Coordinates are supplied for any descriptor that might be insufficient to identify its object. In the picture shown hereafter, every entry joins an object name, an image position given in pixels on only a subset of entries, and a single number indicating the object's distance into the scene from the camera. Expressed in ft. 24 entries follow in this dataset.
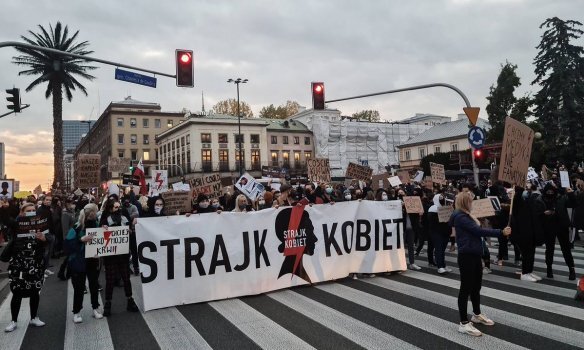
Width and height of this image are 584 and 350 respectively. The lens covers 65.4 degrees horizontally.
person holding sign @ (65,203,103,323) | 22.26
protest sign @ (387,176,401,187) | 51.08
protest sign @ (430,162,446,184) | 54.29
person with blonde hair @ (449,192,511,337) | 18.54
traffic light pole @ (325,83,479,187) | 46.28
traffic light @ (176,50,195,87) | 40.45
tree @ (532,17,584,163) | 108.99
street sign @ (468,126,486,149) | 44.50
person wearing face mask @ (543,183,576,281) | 27.30
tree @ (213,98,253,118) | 289.74
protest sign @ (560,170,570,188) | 49.52
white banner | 24.38
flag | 59.31
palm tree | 108.68
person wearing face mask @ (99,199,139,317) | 23.48
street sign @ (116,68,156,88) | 38.96
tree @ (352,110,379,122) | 326.36
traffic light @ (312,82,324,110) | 53.52
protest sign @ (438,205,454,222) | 30.35
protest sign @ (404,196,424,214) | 33.53
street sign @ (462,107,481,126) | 44.91
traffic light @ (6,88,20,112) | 46.29
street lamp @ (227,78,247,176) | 165.27
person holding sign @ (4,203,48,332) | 21.12
